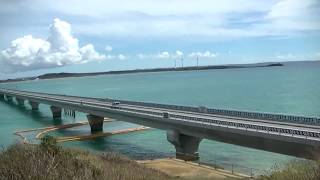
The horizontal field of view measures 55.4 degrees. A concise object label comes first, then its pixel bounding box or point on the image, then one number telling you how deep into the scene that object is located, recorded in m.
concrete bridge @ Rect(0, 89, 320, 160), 27.65
